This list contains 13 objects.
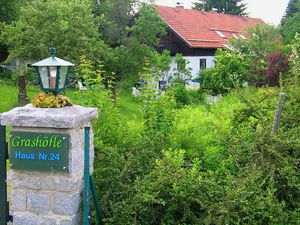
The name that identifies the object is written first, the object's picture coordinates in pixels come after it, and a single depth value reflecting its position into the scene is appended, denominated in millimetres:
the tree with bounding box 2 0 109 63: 13461
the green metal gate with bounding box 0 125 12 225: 3963
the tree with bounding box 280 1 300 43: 23130
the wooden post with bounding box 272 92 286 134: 4668
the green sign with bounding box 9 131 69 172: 3582
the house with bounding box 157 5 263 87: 27281
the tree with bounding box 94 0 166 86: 15133
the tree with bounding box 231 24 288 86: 13748
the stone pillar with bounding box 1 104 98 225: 3602
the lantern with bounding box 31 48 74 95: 3805
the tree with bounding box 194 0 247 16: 45781
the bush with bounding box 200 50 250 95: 14945
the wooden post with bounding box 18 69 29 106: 15102
